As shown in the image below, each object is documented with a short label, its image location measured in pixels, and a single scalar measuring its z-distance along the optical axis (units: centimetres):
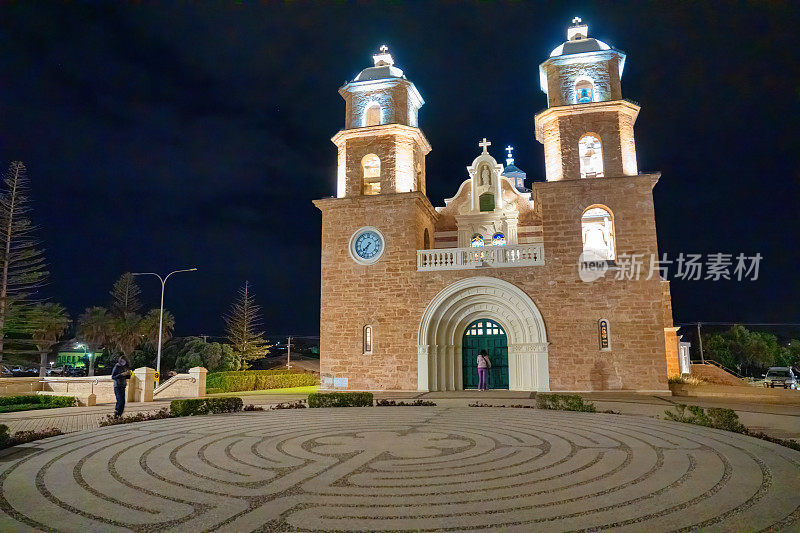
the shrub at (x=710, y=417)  926
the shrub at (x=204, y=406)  1256
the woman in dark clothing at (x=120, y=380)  1267
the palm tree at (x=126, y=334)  4166
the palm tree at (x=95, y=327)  4150
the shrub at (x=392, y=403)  1463
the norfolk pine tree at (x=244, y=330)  4112
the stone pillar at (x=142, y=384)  1825
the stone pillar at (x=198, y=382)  2119
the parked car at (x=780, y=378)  2833
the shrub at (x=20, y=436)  806
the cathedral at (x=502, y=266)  1889
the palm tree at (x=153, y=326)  4191
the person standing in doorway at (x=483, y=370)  2012
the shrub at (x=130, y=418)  1096
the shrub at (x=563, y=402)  1252
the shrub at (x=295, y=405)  1427
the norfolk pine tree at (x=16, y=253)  2453
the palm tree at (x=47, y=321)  2528
